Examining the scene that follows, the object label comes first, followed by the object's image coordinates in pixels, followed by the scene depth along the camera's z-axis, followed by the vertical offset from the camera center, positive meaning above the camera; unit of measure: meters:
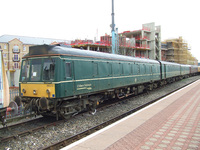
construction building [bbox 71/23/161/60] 58.44 +10.30
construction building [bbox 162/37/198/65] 77.81 +9.18
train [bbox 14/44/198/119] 7.99 -0.34
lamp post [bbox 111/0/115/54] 17.21 +3.85
